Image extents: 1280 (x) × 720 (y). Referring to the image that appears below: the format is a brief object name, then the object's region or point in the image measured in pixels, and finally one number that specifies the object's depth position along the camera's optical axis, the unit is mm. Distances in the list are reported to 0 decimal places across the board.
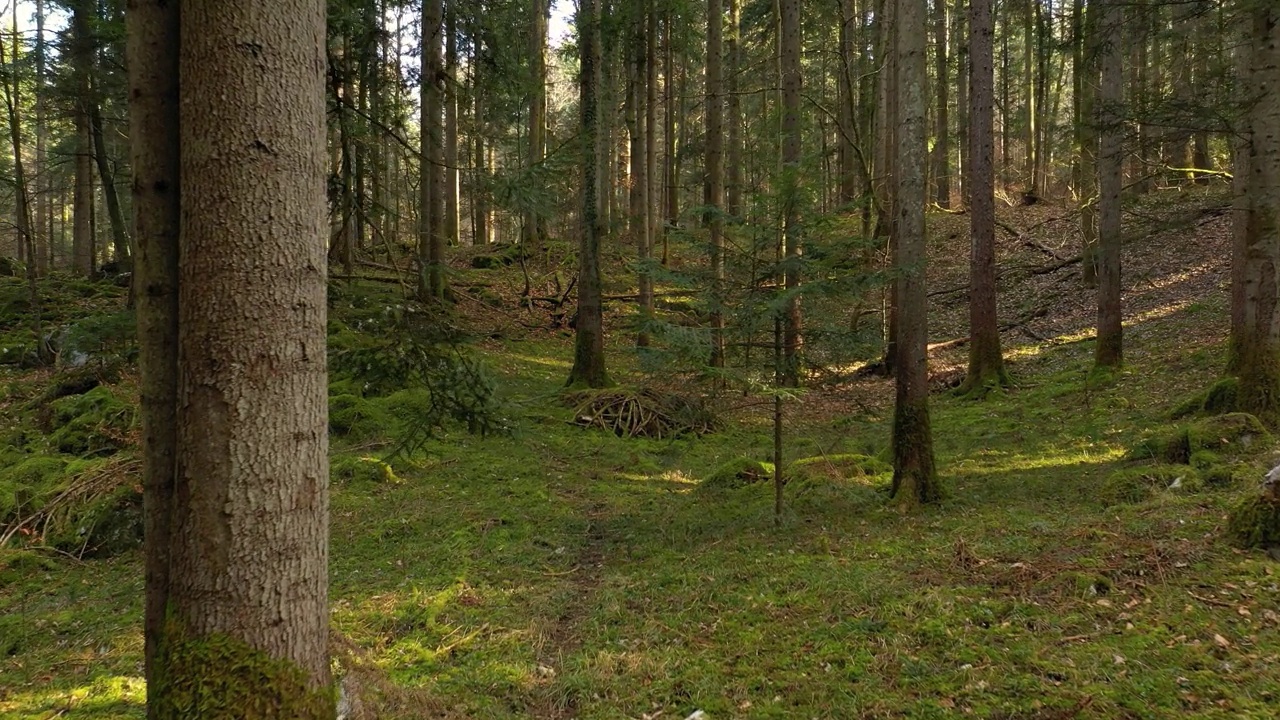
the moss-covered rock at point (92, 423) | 8680
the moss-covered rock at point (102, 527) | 6582
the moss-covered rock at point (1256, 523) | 4379
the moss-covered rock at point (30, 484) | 6797
